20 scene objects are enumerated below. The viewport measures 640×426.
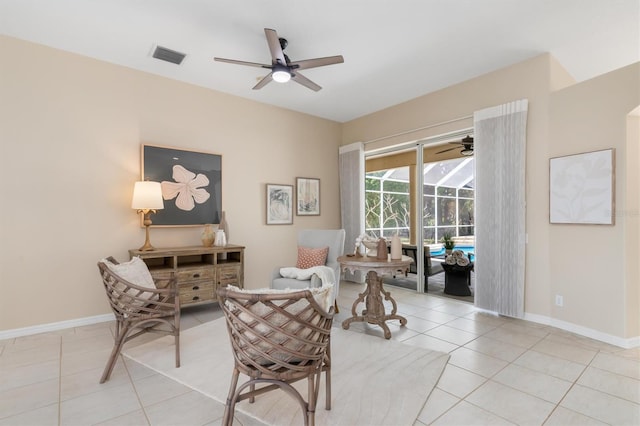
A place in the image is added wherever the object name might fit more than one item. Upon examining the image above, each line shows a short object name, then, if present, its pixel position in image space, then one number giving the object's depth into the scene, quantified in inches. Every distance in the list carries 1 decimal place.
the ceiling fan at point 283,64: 110.5
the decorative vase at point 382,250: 129.9
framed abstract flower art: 158.9
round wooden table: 125.2
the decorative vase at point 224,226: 174.9
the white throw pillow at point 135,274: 97.4
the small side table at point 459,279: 183.2
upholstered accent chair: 138.0
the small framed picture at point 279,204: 201.8
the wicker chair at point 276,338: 60.6
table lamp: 141.9
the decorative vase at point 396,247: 133.0
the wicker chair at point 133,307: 92.4
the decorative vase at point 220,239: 168.2
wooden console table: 146.3
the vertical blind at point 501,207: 144.4
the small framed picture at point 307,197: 217.0
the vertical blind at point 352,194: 225.3
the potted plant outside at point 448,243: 188.5
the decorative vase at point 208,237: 164.1
